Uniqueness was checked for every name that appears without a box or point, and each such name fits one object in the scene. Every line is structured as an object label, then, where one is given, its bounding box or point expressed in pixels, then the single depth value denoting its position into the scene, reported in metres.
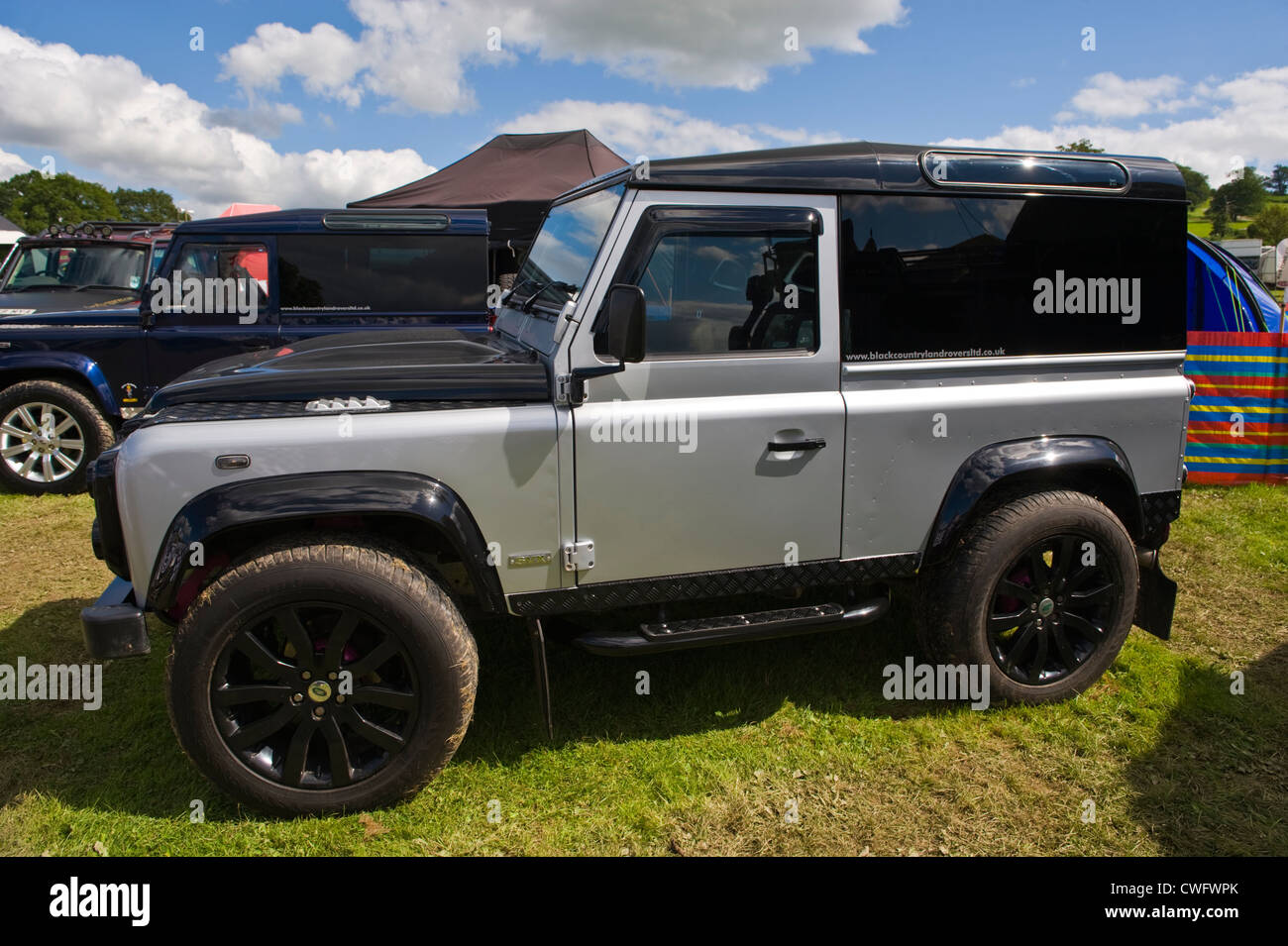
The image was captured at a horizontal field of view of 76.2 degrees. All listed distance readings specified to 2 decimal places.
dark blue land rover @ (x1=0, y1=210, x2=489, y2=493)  6.70
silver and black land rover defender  2.76
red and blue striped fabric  7.12
